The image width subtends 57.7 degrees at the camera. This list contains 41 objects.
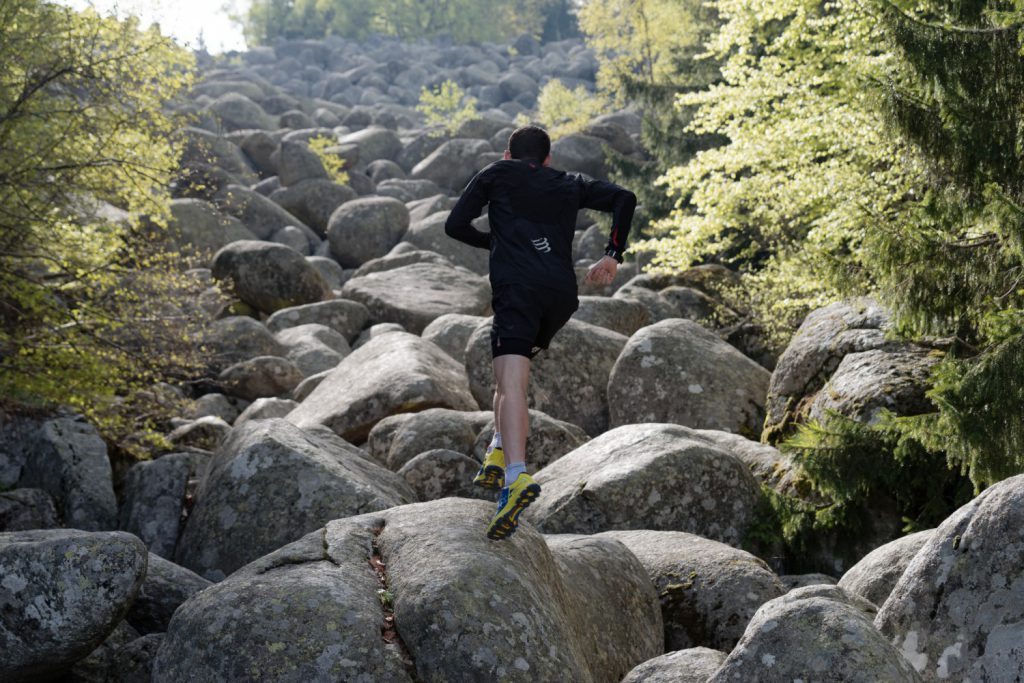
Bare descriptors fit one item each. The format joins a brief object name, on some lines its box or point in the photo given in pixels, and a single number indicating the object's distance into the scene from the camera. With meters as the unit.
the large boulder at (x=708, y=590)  6.74
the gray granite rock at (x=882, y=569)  6.41
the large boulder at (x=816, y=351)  10.02
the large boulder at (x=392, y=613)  4.49
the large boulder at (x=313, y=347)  20.09
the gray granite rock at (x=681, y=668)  4.92
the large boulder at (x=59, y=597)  5.43
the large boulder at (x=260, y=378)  18.30
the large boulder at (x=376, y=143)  57.78
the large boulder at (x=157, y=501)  9.94
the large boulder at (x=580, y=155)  42.25
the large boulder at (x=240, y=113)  61.88
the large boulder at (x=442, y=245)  32.28
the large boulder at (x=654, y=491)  8.45
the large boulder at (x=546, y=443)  10.85
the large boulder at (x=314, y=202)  40.00
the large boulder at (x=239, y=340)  19.61
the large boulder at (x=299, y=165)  45.53
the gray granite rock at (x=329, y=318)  22.89
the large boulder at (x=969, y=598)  4.50
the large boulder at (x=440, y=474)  9.83
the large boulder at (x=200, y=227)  30.02
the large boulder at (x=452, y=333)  17.17
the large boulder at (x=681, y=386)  11.97
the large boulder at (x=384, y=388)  12.62
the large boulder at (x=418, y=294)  22.83
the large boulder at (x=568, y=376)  13.18
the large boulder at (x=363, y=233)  35.03
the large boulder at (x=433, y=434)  10.82
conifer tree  6.51
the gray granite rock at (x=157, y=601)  6.61
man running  5.20
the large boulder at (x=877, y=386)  8.73
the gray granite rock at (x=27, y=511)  9.52
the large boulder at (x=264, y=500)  7.84
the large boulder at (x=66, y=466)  10.43
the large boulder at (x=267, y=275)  24.06
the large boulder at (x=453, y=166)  50.31
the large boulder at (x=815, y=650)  4.09
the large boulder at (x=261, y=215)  35.62
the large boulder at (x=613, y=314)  16.42
